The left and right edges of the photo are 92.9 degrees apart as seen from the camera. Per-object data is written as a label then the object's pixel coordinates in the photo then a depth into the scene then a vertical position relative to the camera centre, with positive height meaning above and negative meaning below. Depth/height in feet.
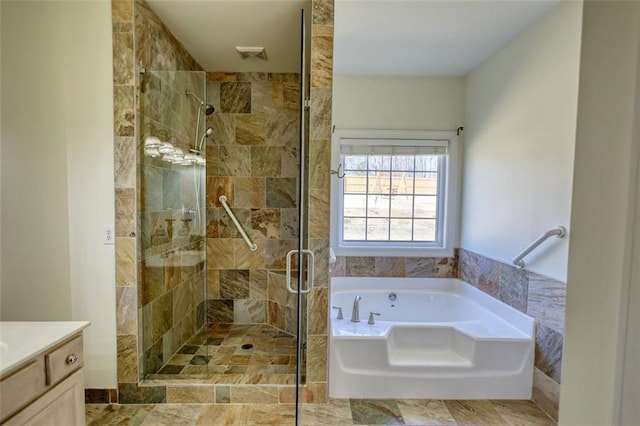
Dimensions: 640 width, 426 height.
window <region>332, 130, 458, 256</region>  10.54 +0.05
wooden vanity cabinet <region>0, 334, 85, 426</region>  3.28 -2.37
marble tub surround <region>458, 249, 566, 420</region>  6.40 -2.59
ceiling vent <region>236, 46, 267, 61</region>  8.30 +3.99
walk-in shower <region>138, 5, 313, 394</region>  7.07 -0.94
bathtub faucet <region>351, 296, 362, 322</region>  8.01 -3.09
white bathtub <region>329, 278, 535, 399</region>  6.87 -3.73
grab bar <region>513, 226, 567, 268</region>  6.41 -0.91
